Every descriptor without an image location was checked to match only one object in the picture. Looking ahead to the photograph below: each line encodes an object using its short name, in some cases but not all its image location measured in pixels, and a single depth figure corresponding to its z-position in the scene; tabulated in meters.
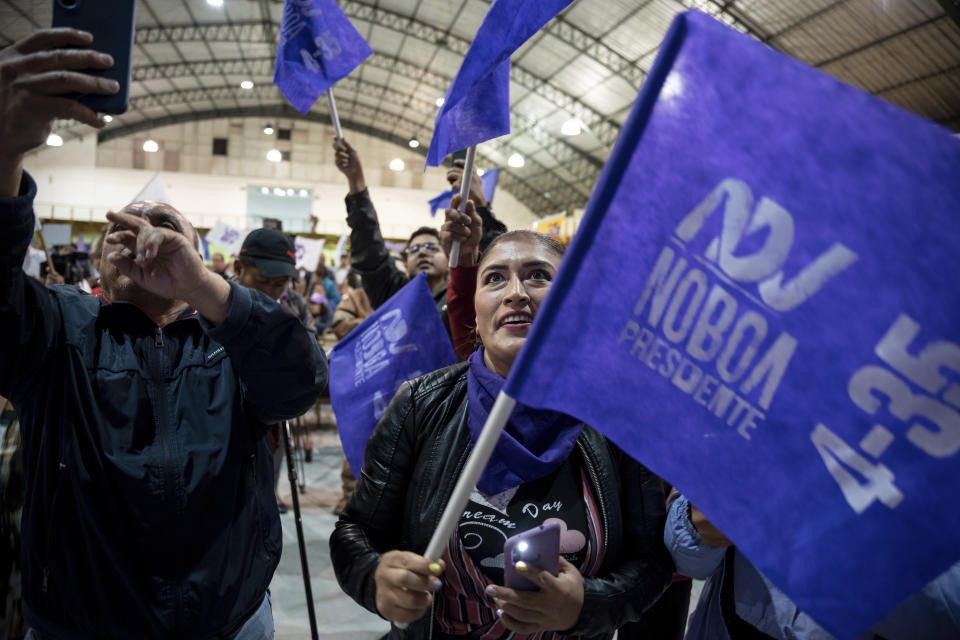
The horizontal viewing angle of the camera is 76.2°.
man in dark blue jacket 1.25
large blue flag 0.71
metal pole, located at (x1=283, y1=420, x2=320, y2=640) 2.08
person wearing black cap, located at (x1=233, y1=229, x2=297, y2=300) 3.17
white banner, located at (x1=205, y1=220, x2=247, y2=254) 8.23
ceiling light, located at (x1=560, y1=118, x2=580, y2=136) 11.84
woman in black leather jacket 1.26
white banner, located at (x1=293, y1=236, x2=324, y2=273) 10.24
